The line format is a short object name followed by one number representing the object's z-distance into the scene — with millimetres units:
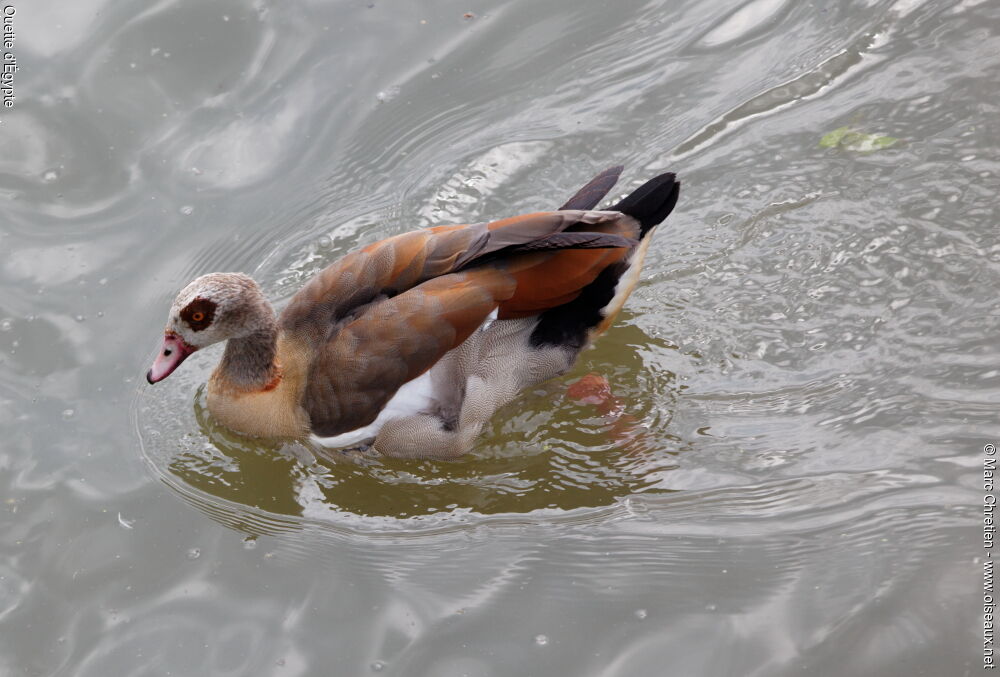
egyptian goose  10492
